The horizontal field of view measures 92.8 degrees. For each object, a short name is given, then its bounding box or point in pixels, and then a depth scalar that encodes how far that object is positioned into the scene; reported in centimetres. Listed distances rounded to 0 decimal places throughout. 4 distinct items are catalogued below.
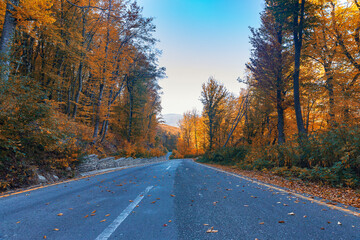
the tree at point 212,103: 2358
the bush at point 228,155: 1605
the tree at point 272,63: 1301
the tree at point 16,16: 741
